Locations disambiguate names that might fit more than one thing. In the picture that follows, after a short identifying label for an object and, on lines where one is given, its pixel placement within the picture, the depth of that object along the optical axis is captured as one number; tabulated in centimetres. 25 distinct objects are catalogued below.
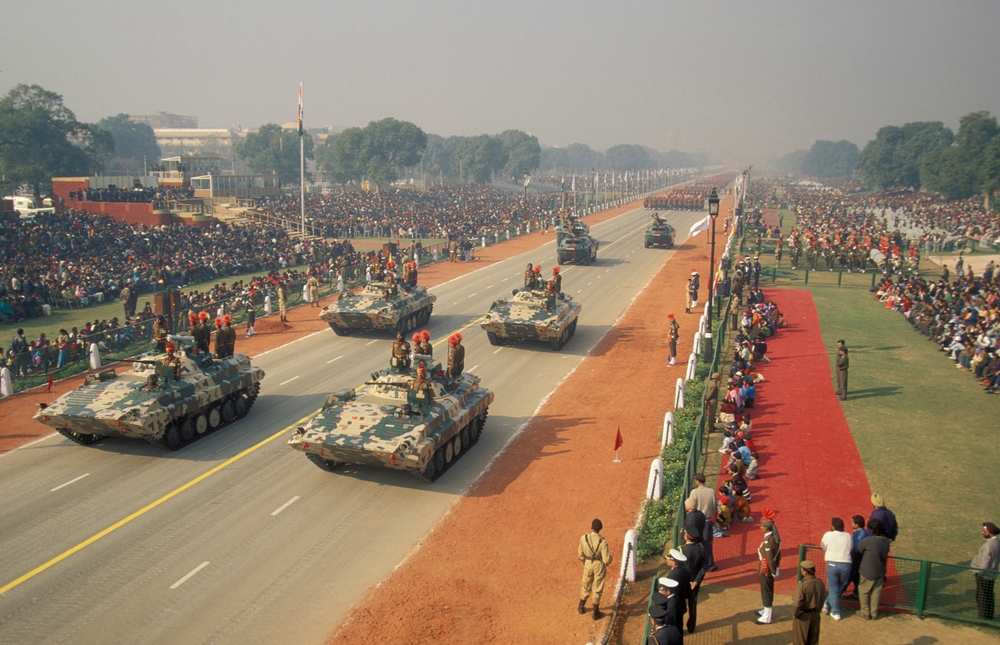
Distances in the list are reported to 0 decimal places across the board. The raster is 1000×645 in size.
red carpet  1423
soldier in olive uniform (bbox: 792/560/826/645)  1027
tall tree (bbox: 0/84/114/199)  8225
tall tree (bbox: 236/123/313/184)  13188
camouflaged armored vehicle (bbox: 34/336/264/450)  1775
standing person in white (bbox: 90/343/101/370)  2680
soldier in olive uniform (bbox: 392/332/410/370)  1955
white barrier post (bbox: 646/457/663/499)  1598
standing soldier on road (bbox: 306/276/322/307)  3812
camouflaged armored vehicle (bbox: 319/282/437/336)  2989
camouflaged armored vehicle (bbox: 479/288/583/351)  2861
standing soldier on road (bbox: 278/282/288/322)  3484
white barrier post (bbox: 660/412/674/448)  1873
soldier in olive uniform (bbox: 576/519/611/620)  1177
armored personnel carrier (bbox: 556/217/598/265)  5153
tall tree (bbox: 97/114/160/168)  16500
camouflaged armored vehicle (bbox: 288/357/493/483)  1625
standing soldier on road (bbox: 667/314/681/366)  2745
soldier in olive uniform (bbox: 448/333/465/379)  1992
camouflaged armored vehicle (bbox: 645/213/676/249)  6106
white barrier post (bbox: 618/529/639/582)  1305
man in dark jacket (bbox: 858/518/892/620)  1172
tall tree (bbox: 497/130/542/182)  17838
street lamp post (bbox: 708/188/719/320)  2774
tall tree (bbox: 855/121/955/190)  14638
